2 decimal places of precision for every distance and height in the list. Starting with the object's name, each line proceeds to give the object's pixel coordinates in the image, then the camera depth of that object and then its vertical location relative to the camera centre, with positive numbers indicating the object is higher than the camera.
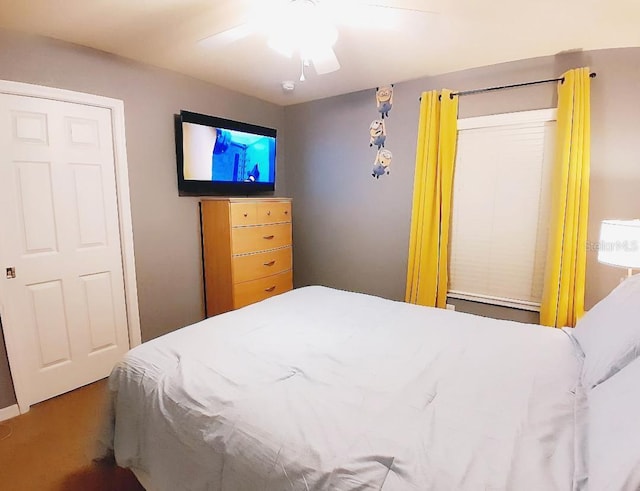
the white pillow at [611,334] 1.22 -0.51
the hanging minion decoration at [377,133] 3.31 +0.67
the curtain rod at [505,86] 2.53 +0.90
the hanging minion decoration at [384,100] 3.23 +0.96
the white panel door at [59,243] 2.20 -0.27
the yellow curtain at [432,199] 2.92 +0.04
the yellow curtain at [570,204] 2.43 -0.01
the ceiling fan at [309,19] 1.77 +0.95
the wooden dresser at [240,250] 3.04 -0.42
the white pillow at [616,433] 0.74 -0.57
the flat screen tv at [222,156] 2.98 +0.44
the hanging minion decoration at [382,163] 3.32 +0.39
